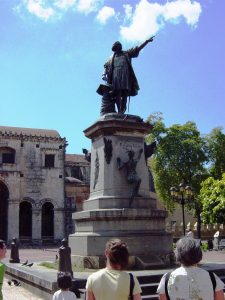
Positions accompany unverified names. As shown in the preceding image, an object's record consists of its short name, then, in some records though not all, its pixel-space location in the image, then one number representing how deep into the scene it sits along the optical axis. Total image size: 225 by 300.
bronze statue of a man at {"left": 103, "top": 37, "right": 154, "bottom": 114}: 12.98
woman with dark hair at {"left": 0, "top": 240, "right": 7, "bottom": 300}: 5.08
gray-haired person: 3.46
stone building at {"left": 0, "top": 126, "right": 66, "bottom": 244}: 42.50
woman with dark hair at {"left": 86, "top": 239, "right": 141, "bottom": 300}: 3.64
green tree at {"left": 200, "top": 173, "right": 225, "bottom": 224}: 31.39
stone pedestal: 11.20
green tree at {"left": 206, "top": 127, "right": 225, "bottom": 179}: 40.12
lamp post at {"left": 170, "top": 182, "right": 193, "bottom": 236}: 23.27
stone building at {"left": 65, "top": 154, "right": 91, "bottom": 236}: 44.59
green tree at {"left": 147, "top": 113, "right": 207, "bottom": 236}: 38.69
